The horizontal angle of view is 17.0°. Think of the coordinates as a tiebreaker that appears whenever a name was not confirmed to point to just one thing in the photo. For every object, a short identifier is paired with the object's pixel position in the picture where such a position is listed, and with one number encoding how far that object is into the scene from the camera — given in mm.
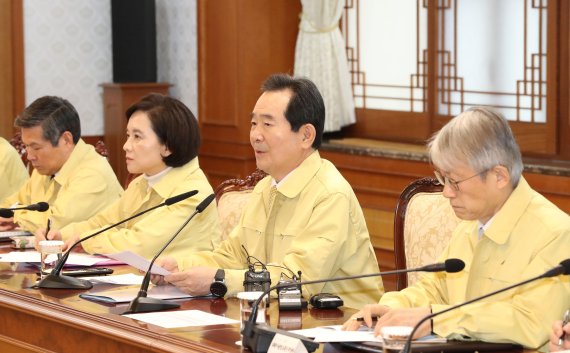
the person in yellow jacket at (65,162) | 8103
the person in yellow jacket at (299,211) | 5680
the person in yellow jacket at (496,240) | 4370
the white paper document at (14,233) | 7563
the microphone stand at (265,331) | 4194
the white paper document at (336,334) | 4383
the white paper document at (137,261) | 5432
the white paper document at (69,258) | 6442
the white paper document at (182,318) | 4813
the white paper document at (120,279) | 5856
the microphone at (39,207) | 7000
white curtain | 11928
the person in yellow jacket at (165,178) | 6824
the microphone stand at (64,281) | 5710
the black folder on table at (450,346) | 4156
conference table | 4529
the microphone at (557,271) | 3926
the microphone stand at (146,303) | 5097
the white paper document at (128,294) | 5358
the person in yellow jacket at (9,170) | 9694
